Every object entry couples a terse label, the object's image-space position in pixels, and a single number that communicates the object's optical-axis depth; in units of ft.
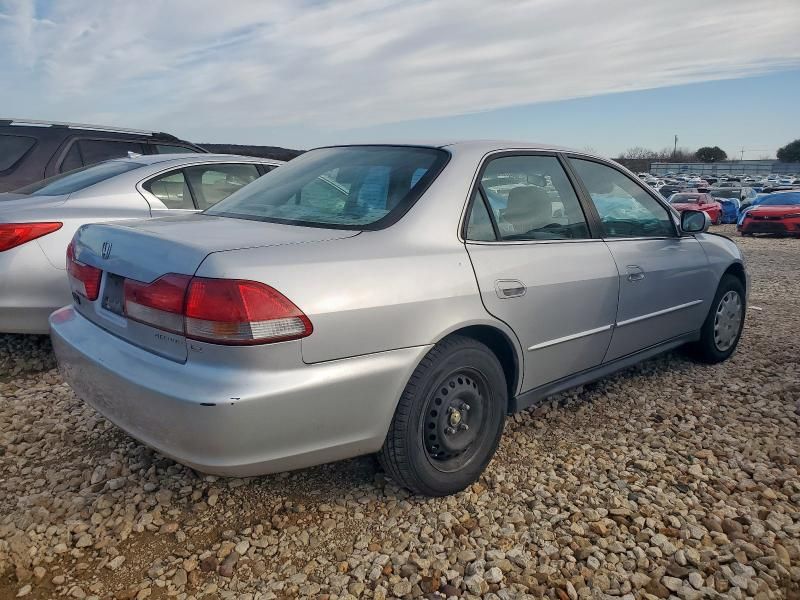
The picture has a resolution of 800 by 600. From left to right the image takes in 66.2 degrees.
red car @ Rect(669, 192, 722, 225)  70.64
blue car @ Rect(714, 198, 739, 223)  75.51
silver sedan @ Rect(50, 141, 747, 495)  6.58
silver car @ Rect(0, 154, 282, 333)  12.21
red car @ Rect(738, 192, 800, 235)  55.62
